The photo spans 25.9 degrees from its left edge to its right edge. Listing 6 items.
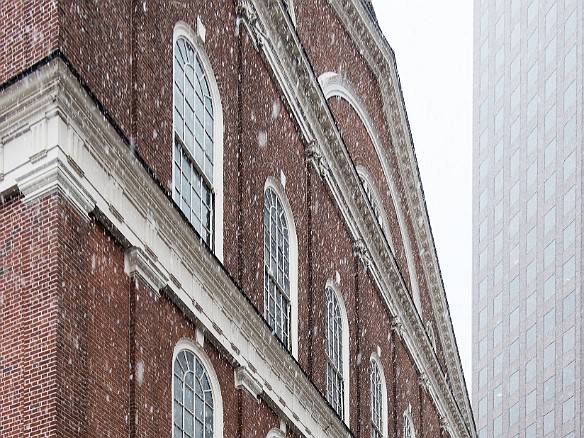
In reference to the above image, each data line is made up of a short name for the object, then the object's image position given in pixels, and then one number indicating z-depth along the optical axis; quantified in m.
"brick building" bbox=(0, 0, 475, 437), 15.45
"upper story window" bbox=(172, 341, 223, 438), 18.36
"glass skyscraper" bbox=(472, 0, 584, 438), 101.25
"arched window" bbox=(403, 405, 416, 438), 36.43
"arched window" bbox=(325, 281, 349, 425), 28.31
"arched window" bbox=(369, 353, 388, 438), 32.28
